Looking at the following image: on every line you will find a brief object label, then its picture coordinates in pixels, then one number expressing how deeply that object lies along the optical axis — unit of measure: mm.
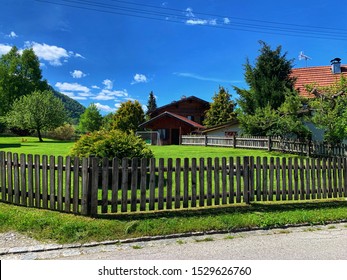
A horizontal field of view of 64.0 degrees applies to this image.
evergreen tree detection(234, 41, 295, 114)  22500
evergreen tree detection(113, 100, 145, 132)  51344
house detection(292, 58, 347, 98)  24938
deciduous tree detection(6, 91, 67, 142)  40188
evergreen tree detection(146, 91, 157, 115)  95938
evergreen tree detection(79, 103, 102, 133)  68812
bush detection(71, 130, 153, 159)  8609
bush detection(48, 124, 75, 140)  53750
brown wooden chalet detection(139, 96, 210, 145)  37312
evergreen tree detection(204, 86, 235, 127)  44519
